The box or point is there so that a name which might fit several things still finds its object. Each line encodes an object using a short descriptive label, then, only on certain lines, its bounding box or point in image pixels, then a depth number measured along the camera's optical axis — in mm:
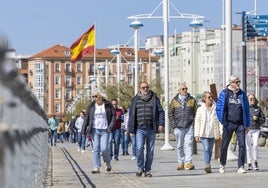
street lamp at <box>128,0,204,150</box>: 35094
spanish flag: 59397
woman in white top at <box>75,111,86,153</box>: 33144
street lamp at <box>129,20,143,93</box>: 41281
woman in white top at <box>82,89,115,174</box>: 18359
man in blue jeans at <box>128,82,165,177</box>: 17000
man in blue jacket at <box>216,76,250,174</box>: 17219
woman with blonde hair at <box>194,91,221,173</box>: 18250
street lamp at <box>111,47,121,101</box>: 60866
